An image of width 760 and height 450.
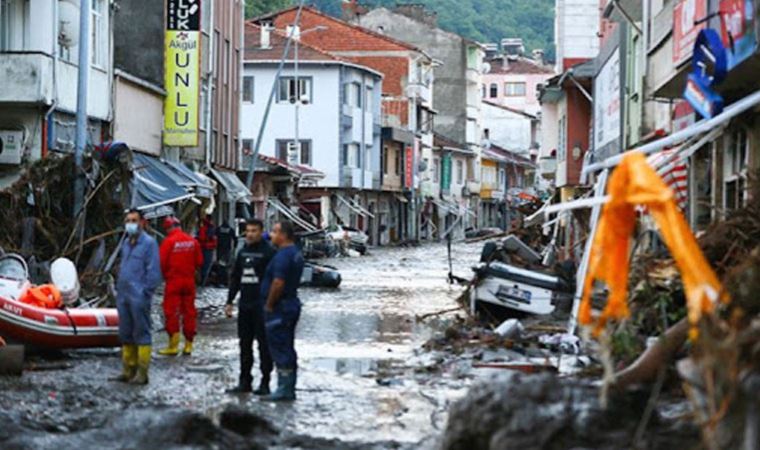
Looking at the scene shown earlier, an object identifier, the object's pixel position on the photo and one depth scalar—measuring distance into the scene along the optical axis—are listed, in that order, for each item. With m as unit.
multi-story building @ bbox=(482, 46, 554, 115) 140.12
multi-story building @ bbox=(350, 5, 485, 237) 99.62
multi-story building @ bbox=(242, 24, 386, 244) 71.50
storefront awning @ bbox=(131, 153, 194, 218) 28.92
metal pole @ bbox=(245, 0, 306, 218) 47.81
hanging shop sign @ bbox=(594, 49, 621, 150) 34.50
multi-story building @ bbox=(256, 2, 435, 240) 83.38
